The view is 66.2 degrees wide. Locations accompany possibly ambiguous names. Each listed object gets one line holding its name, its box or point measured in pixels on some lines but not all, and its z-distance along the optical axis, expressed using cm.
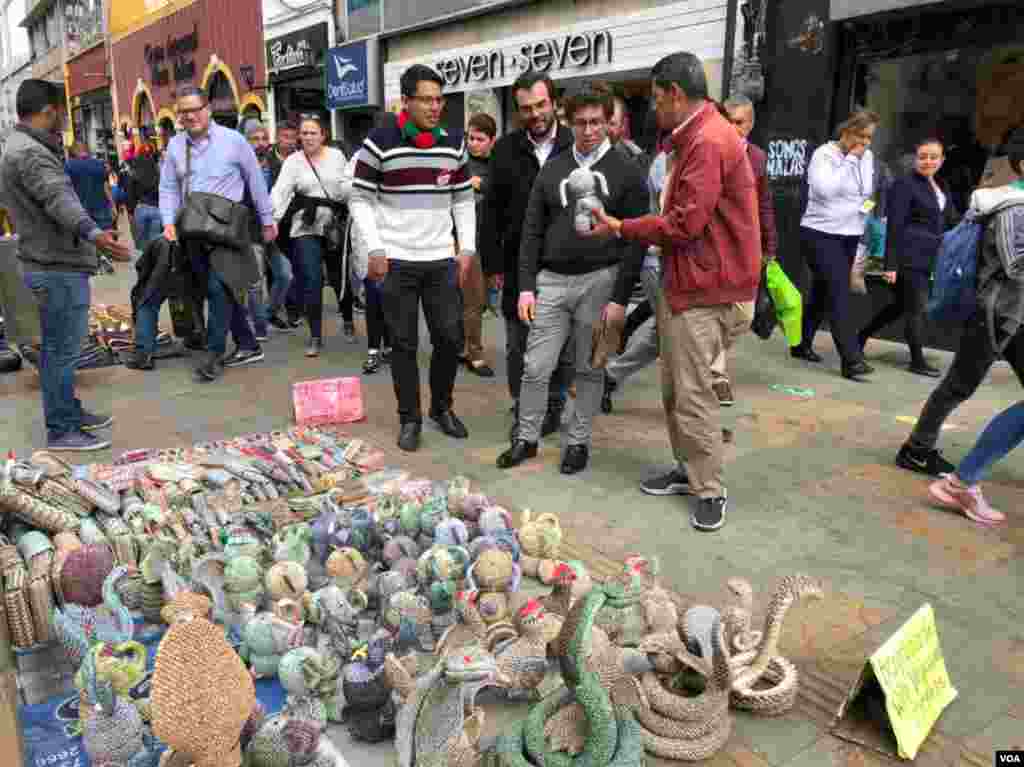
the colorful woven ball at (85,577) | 255
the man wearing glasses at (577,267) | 366
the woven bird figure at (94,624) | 224
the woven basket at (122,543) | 280
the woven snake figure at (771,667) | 221
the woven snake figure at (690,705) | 204
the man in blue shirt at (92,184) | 944
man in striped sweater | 406
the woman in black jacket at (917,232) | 589
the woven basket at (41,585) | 245
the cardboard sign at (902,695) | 205
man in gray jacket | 396
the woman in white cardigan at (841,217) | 587
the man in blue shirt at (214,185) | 544
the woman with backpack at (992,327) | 327
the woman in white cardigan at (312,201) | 634
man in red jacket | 306
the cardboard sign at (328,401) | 478
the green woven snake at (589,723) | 176
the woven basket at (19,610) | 242
